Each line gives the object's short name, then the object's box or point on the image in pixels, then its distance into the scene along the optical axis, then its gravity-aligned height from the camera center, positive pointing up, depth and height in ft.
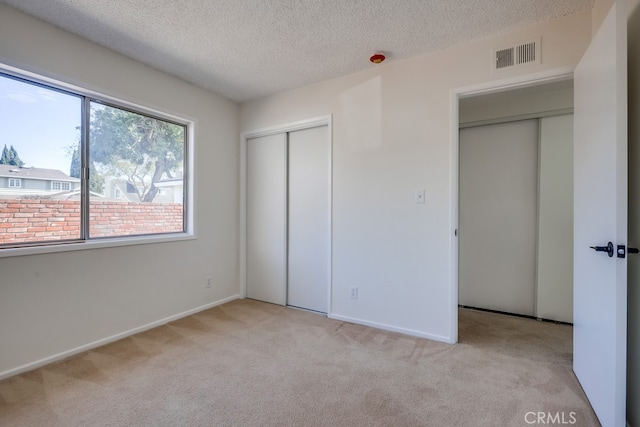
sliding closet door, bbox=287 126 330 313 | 10.62 -0.25
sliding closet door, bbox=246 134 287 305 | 11.52 -0.25
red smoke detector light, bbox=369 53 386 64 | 8.35 +4.51
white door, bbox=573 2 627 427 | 4.48 -0.01
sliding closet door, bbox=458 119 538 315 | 10.30 -0.07
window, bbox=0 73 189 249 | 6.79 +1.27
